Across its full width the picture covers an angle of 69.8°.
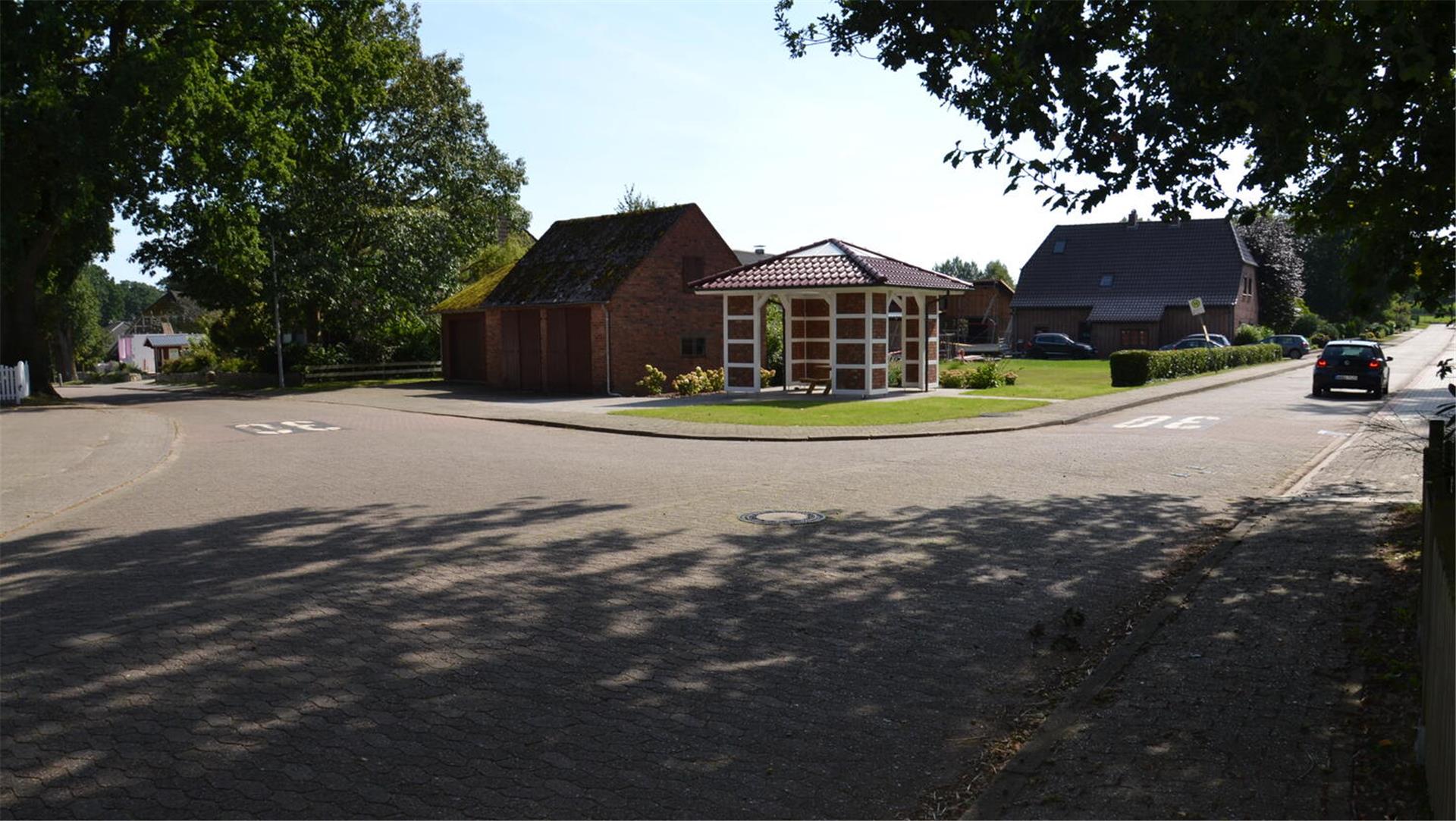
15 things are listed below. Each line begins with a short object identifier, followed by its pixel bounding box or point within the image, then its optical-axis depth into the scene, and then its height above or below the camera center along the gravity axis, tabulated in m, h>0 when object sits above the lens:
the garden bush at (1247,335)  59.68 +0.04
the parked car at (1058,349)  59.47 -0.59
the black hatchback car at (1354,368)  29.00 -0.93
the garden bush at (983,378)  32.72 -1.21
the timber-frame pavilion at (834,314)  28.95 +0.82
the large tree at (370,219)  37.72 +5.04
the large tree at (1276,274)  68.75 +4.07
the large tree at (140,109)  28.00 +6.95
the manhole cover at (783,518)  10.66 -1.81
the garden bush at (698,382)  32.44 -1.22
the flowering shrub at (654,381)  33.12 -1.18
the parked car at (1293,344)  57.47 -0.50
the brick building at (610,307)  33.59 +1.27
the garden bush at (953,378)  33.72 -1.25
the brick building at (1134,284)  62.88 +3.38
